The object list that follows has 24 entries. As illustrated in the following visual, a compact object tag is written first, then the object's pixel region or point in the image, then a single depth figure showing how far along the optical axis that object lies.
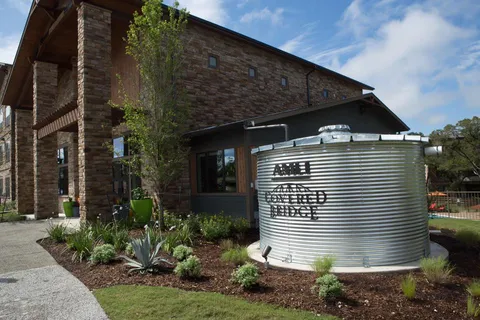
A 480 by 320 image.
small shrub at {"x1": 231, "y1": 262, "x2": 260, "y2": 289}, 5.47
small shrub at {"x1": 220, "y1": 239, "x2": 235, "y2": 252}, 8.34
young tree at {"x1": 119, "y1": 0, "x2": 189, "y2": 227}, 10.22
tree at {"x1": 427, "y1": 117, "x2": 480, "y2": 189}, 32.66
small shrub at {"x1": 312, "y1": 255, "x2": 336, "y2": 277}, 5.91
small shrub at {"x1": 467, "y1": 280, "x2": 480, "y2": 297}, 5.14
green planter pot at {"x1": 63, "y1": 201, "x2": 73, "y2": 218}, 16.03
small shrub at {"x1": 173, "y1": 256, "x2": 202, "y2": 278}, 6.10
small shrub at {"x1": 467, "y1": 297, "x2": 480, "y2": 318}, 4.57
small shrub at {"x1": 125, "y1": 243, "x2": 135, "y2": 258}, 7.62
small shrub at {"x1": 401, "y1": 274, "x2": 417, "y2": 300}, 5.00
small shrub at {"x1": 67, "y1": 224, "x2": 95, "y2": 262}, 7.81
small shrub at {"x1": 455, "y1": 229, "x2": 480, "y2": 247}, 8.45
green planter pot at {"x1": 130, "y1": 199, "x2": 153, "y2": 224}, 10.84
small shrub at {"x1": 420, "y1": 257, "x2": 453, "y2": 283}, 5.55
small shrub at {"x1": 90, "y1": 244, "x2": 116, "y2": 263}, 7.18
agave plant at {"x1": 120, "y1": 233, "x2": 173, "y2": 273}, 6.54
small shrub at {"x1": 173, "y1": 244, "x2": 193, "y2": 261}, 7.18
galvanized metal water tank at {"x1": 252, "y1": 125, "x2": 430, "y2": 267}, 6.56
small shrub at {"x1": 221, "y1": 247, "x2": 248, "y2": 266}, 6.99
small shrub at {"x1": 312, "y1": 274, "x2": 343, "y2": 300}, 4.94
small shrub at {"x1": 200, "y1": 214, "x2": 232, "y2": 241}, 9.58
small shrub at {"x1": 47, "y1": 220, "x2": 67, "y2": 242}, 9.59
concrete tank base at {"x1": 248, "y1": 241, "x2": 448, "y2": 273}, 6.30
